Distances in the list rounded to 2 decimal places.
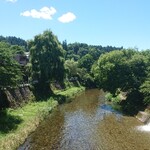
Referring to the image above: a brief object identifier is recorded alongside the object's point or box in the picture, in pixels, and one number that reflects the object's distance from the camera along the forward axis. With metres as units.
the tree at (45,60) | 42.04
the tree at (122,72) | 34.73
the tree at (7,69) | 25.00
